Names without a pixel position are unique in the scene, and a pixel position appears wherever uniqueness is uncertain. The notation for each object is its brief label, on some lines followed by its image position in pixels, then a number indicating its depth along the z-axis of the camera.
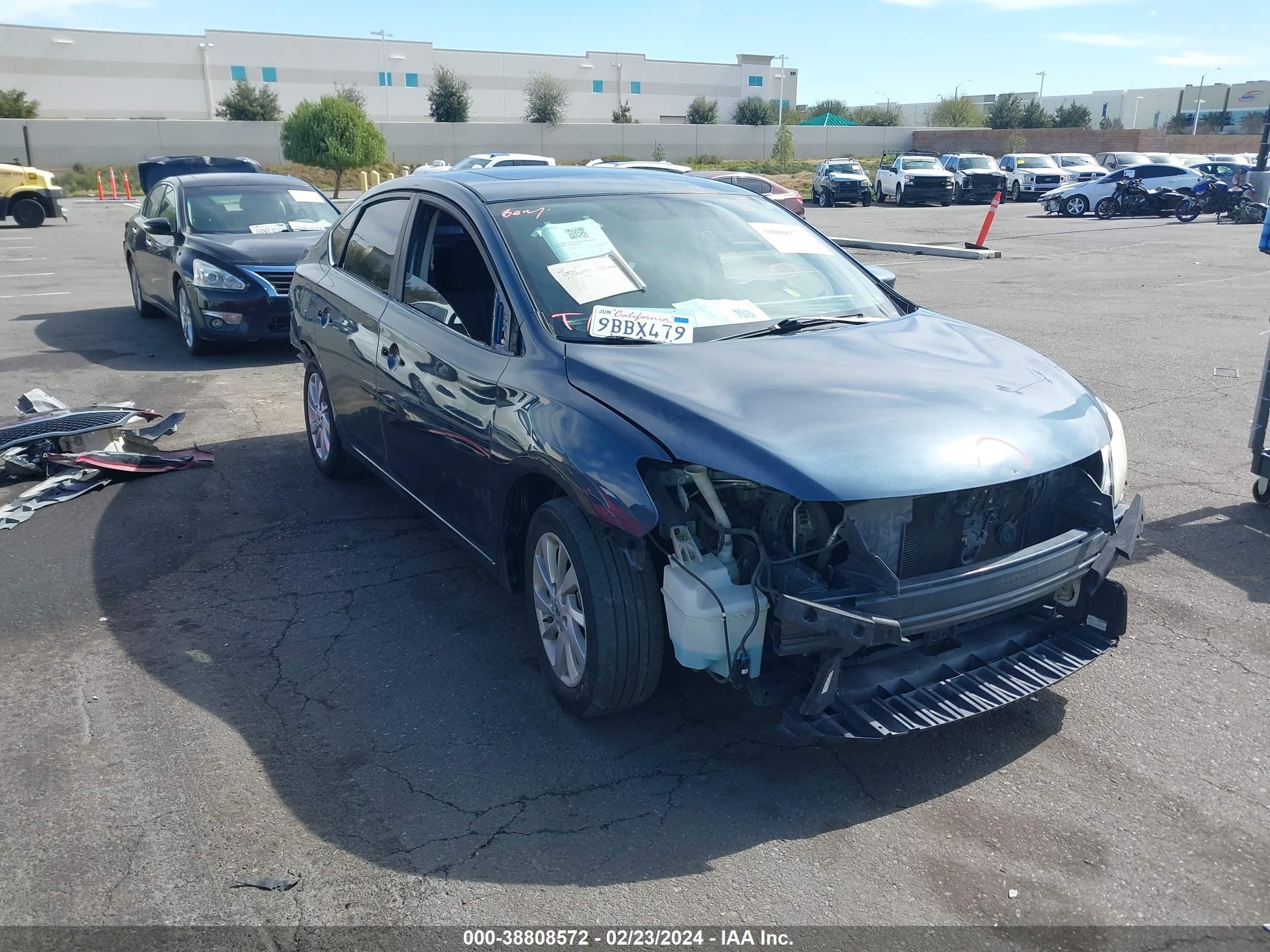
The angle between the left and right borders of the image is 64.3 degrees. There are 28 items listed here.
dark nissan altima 9.63
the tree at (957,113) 84.50
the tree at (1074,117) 78.06
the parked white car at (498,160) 22.41
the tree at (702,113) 77.44
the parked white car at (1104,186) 28.58
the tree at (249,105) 59.81
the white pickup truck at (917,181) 35.00
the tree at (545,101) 69.44
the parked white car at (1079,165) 36.32
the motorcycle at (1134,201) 28.72
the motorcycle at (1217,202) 27.44
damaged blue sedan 3.07
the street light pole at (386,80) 74.81
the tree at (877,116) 88.50
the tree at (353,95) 60.66
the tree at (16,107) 53.28
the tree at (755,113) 80.06
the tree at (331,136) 44.28
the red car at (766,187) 21.33
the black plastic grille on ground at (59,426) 6.46
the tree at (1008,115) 76.56
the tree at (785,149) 58.38
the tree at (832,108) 107.11
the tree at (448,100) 65.75
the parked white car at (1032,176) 36.00
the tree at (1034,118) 76.56
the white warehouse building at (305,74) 65.19
